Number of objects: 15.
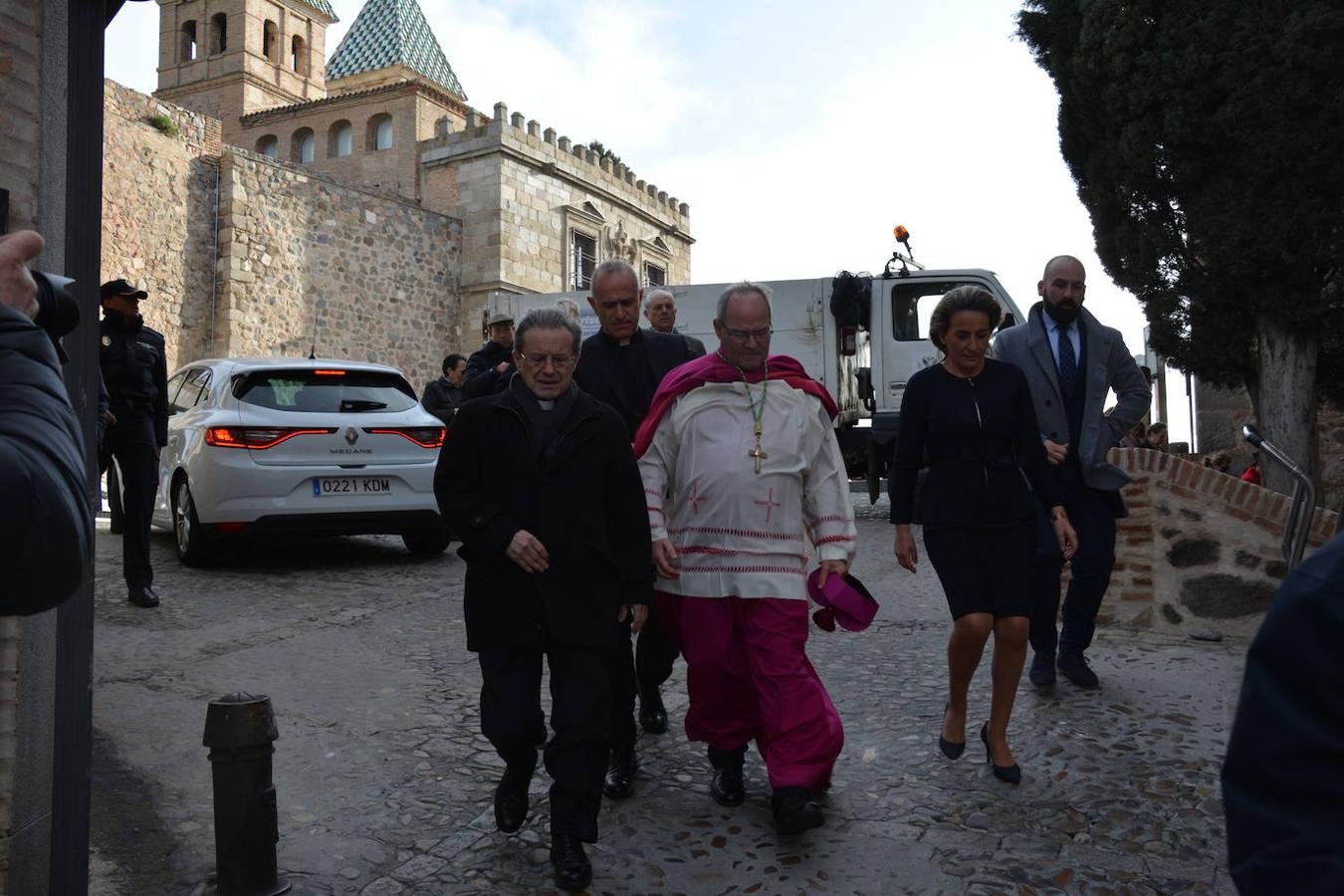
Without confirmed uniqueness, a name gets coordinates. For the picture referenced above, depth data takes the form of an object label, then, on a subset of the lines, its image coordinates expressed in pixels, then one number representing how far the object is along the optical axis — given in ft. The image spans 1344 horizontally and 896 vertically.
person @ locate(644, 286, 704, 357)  19.30
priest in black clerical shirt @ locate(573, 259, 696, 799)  14.74
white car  26.48
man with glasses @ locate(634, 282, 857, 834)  12.37
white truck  43.98
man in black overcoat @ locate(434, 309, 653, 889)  11.09
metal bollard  10.30
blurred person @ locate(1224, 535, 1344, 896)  3.18
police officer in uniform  22.49
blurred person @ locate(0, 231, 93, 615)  4.12
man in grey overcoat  16.72
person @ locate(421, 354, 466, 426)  36.17
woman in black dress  13.64
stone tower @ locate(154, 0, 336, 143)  136.46
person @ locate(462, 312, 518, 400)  26.76
